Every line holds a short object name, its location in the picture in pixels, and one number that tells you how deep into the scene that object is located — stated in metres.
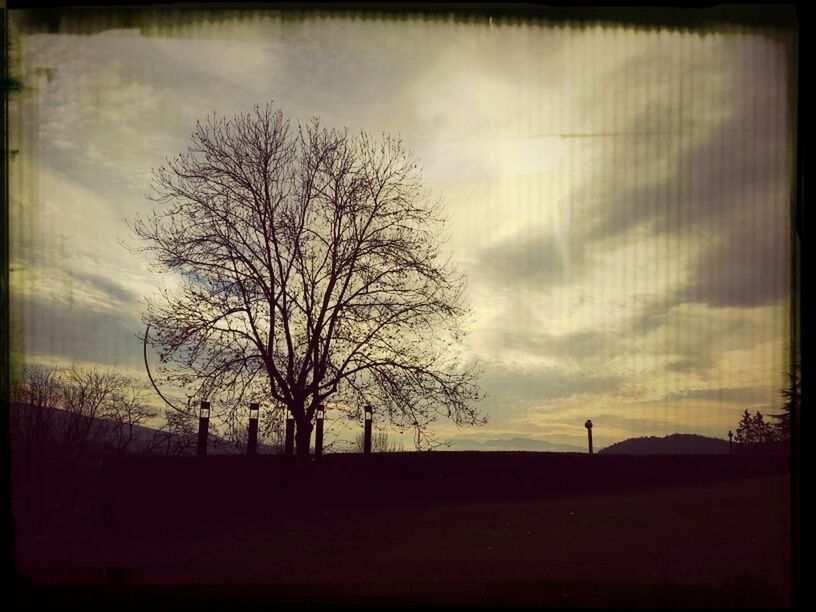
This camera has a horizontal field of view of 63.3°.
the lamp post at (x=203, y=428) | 12.02
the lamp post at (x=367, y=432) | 13.26
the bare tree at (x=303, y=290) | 13.59
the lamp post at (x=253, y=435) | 13.08
